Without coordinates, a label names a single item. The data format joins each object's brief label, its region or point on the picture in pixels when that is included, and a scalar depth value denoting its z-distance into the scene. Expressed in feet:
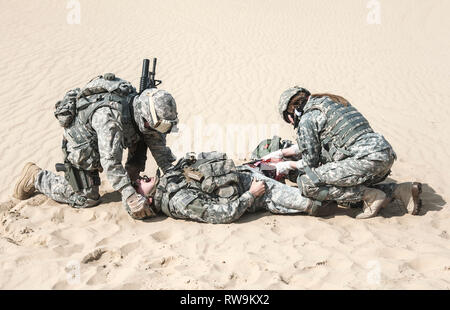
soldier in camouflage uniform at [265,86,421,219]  14.58
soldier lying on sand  14.58
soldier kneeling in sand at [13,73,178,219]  14.60
